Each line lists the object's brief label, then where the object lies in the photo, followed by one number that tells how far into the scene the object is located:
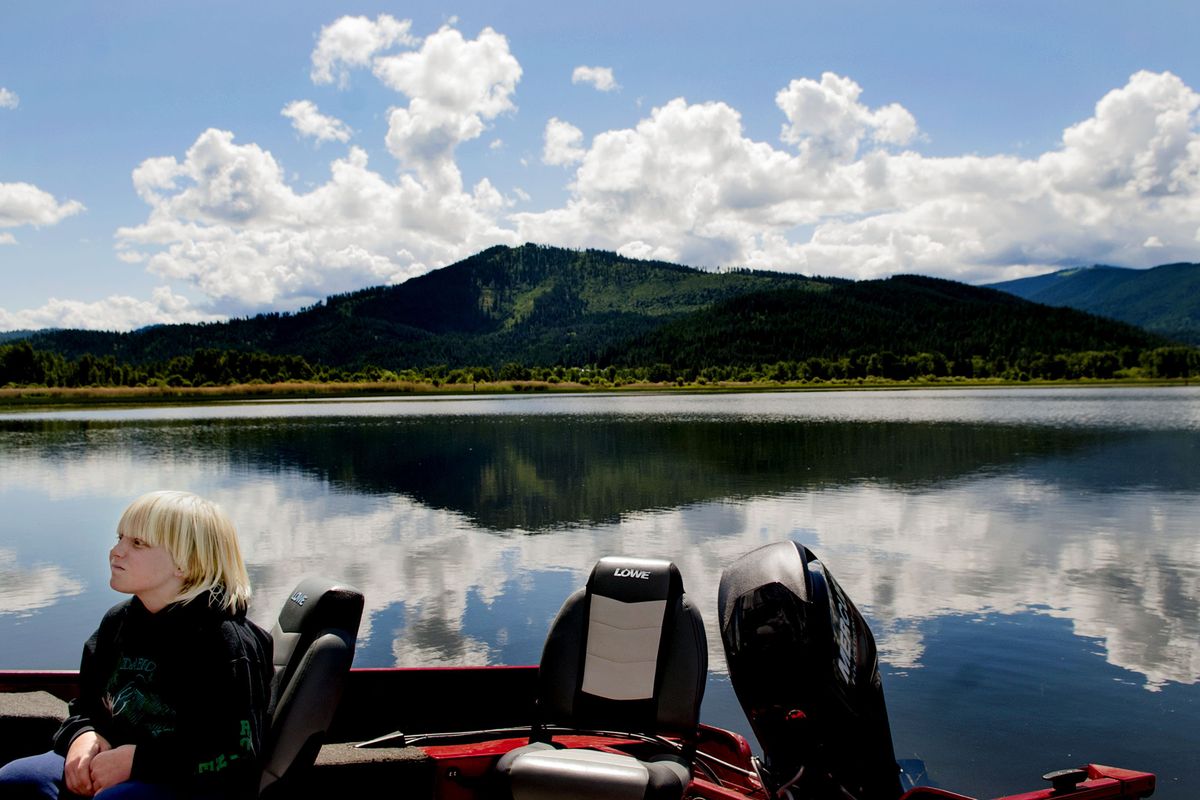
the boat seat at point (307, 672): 3.69
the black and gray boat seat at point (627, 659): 4.79
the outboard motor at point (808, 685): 4.32
